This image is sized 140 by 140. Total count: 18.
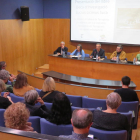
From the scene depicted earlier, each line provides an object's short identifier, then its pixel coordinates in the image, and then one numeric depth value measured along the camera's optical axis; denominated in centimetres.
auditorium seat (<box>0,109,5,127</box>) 251
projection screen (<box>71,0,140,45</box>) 694
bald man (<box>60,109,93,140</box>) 159
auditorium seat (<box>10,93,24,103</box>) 305
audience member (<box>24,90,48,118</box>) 248
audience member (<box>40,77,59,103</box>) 311
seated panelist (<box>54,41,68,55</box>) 693
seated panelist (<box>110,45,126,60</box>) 599
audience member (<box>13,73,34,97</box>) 333
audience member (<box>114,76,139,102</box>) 315
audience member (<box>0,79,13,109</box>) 268
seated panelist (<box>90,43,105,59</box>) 630
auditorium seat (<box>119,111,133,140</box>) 245
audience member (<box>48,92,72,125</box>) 210
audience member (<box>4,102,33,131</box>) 177
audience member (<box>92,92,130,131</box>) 205
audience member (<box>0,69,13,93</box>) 368
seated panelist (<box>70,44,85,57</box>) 652
